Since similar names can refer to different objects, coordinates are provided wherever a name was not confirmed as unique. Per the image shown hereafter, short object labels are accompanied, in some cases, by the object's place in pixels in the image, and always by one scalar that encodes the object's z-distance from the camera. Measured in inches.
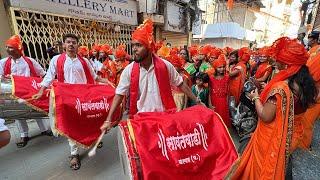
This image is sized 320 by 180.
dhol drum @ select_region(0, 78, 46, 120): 147.4
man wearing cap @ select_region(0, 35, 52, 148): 171.5
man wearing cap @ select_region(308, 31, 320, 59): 229.0
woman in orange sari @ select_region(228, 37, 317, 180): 77.0
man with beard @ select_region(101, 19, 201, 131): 100.5
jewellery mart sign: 275.2
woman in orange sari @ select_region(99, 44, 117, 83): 254.4
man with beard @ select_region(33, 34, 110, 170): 144.2
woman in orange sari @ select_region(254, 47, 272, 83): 185.2
